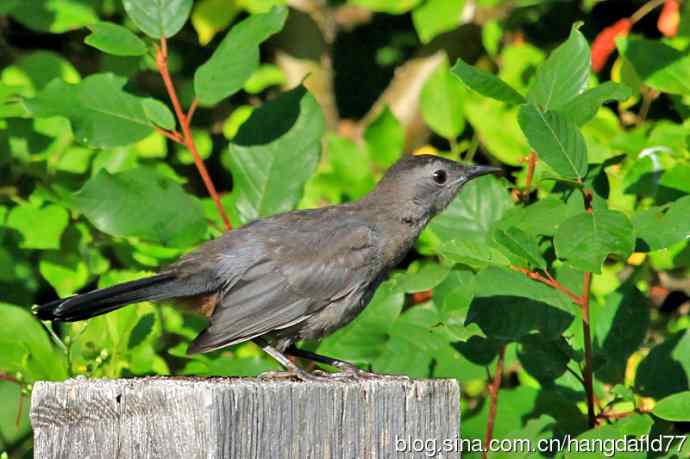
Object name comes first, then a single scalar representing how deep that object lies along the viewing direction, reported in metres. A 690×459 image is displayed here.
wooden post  4.40
